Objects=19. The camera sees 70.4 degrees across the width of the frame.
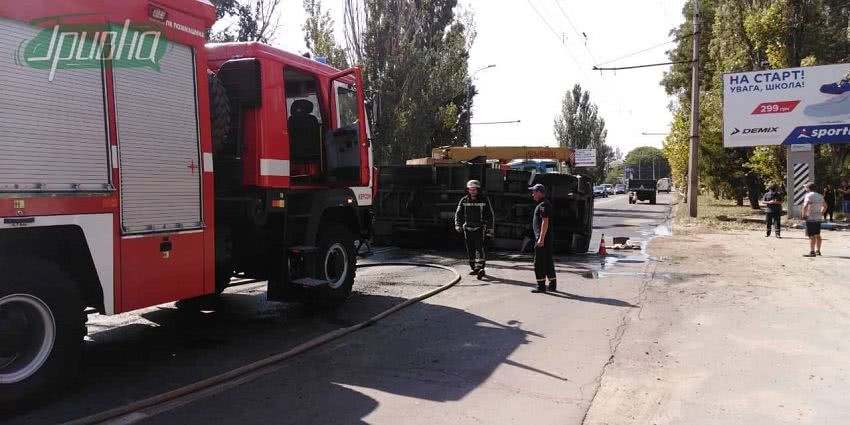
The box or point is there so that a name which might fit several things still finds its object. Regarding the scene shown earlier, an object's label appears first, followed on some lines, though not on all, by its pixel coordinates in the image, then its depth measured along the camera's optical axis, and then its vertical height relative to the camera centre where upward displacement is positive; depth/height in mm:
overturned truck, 13844 -368
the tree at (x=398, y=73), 22062 +4259
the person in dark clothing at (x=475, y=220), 10391 -587
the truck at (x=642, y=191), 50312 -468
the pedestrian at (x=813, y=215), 13211 -688
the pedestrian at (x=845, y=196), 23766 -488
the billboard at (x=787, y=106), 21422 +2872
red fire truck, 4148 +159
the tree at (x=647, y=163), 147625 +5790
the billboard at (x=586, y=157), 57812 +2783
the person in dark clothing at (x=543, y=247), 9070 -919
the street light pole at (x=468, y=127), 37625 +3844
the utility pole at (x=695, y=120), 24094 +2596
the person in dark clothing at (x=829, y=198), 23609 -548
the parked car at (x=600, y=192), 71719 -748
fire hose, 4117 -1559
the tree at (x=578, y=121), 63125 +6839
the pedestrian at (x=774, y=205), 17375 -593
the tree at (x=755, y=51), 23719 +5678
